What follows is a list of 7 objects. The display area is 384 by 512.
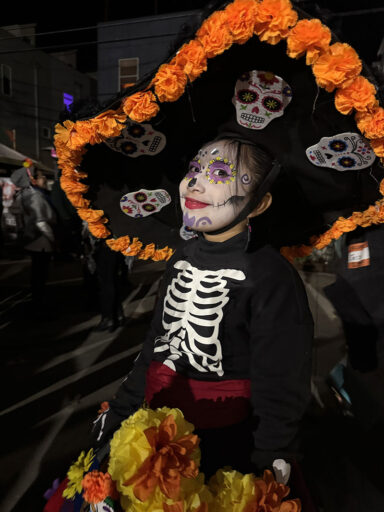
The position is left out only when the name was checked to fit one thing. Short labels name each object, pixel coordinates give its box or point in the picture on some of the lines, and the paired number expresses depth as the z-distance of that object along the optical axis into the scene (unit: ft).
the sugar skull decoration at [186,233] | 6.03
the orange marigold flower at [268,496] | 3.26
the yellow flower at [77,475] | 4.09
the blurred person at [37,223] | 14.40
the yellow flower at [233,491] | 3.32
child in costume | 3.63
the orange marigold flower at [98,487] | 3.40
